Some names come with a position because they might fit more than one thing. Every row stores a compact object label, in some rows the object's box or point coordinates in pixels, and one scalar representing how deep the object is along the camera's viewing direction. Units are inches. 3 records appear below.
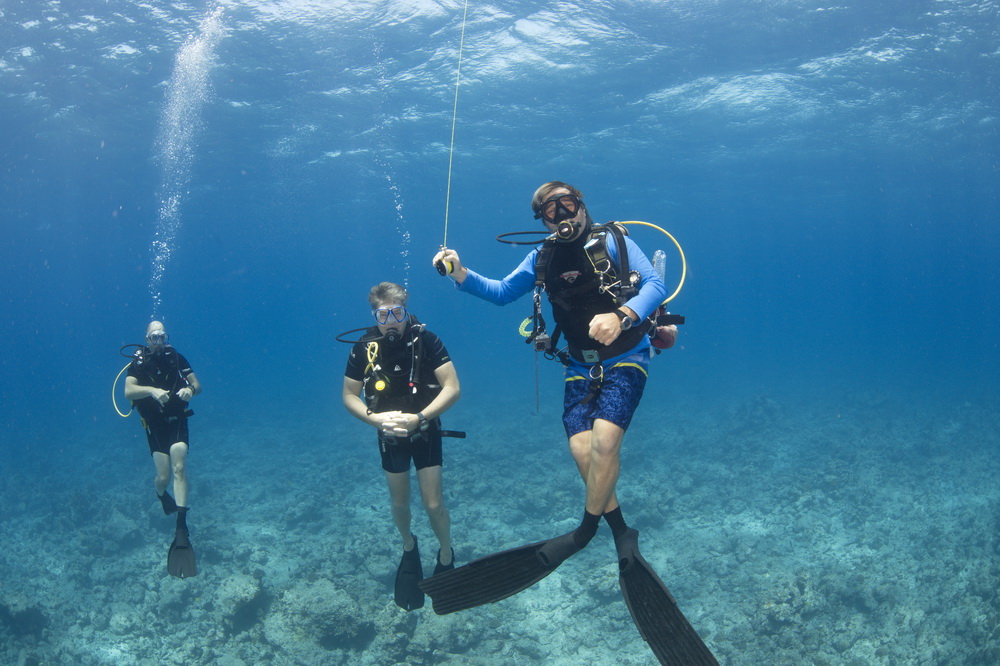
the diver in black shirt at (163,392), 320.8
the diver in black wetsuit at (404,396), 214.4
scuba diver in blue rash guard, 162.4
